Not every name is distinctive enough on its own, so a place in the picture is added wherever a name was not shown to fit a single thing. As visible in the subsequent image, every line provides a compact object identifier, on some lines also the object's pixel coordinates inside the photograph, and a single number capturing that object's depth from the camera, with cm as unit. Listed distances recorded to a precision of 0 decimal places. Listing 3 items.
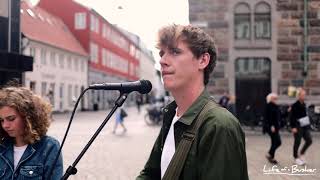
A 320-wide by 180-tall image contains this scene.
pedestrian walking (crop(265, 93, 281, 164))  1084
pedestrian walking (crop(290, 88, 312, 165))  1051
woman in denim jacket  313
